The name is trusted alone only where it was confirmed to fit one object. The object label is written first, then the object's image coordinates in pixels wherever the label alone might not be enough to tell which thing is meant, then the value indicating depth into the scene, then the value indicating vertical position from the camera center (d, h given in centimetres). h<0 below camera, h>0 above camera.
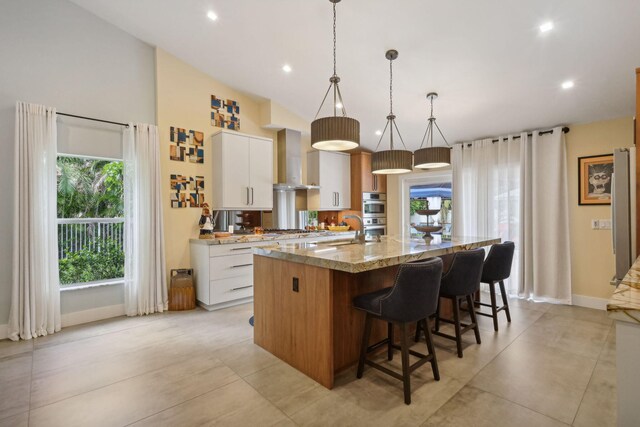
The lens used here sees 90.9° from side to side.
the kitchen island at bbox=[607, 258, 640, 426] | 93 -44
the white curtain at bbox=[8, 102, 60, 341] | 314 -11
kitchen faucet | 318 -24
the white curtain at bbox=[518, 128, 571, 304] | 418 -14
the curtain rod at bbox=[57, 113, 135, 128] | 351 +113
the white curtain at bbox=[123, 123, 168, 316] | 386 -8
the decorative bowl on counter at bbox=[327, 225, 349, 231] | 586 -29
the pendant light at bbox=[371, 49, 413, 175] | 317 +52
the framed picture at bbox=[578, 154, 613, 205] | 394 +38
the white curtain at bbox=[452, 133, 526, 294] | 459 +32
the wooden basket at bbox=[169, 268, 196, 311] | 407 -102
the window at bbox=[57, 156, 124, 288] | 365 -6
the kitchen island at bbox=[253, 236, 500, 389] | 219 -64
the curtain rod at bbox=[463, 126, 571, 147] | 420 +107
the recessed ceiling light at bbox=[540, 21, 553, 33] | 268 +158
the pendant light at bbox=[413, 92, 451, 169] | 334 +58
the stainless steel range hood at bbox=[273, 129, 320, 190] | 527 +89
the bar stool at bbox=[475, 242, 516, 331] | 328 -58
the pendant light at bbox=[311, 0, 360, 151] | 242 +64
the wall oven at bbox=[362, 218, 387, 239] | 614 -27
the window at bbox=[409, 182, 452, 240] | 565 +24
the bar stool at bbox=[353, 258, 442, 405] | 200 -60
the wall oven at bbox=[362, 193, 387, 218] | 611 +14
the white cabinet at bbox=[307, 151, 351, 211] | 575 +62
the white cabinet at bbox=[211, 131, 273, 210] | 449 +63
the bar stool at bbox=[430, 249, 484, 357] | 264 -58
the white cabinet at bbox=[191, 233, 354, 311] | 402 -78
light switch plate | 392 -19
